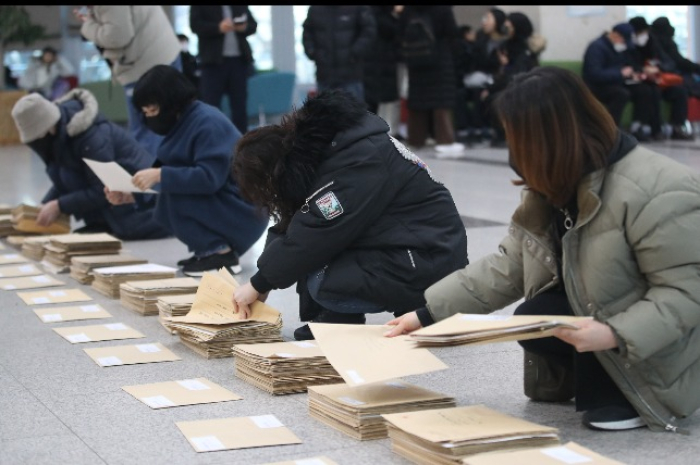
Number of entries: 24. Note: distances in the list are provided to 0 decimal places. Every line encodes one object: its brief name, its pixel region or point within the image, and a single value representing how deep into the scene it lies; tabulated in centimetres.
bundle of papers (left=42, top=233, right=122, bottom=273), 532
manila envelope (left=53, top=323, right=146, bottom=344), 388
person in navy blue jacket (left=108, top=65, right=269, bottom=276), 488
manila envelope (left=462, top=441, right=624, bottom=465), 221
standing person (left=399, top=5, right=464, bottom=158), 1098
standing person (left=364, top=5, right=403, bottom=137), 1163
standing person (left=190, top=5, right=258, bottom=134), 927
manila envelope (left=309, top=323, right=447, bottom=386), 249
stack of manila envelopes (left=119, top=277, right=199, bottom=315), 429
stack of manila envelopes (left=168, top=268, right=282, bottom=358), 353
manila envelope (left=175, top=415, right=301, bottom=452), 262
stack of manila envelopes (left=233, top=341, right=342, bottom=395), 309
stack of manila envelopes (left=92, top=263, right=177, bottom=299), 468
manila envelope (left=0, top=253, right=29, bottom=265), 558
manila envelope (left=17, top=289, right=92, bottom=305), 457
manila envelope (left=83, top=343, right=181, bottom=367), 352
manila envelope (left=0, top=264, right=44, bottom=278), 522
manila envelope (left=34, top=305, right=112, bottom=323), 425
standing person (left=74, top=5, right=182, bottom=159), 720
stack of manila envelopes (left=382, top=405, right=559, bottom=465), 230
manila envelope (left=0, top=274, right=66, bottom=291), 493
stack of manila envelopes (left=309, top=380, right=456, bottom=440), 264
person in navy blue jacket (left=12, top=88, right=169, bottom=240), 589
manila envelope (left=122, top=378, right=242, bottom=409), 301
